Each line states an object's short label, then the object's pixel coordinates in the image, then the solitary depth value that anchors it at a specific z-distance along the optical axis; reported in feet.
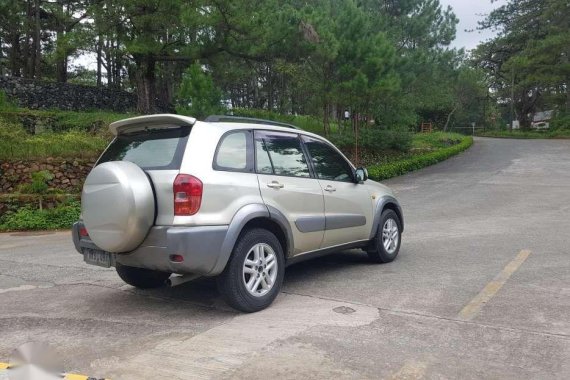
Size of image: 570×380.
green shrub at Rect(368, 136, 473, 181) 60.29
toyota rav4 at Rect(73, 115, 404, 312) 13.58
